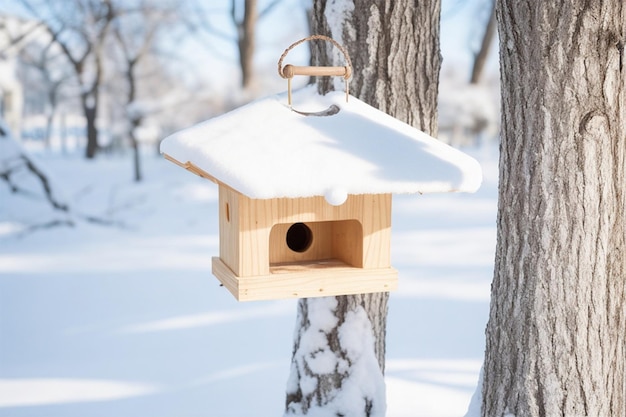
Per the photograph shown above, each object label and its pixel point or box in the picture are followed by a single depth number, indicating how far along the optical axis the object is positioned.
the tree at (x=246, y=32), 11.20
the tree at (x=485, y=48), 11.57
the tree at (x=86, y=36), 15.02
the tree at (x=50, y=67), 22.39
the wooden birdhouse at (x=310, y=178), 1.97
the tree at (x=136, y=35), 14.07
